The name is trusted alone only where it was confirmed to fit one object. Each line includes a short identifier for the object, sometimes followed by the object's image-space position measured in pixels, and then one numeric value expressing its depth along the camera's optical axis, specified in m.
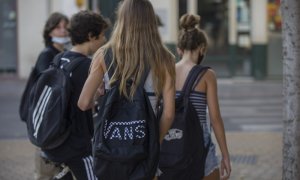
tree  7.18
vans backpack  4.84
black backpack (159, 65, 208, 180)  5.74
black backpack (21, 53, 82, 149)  5.84
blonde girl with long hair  5.07
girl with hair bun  6.14
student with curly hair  6.03
